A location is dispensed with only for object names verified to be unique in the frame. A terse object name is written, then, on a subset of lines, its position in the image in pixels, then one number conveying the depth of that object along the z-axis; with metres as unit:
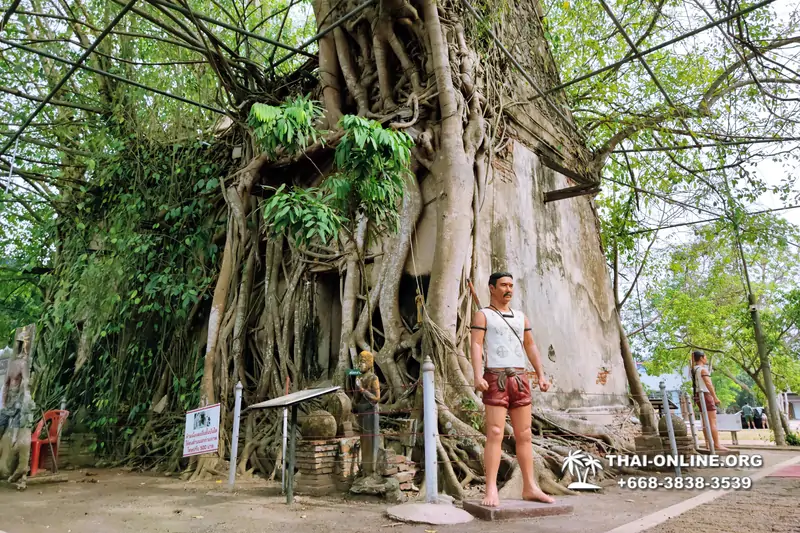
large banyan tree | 5.27
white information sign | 4.95
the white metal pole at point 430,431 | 3.63
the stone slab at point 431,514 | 3.32
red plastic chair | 6.08
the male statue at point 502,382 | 3.44
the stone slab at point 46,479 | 5.52
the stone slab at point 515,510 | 3.25
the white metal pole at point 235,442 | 4.98
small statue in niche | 4.52
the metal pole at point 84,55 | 4.72
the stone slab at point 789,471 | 5.78
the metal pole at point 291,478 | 4.00
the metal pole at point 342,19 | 4.74
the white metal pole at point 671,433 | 5.25
